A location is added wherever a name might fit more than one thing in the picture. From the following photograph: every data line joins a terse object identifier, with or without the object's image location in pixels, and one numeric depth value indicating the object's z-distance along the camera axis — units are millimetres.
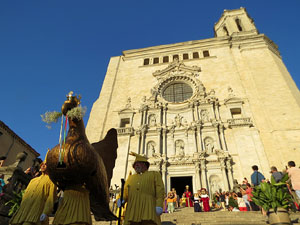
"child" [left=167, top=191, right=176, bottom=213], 9672
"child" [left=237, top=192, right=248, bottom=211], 8821
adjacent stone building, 16703
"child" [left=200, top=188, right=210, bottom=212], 9632
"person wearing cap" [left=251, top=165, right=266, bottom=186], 7891
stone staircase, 6718
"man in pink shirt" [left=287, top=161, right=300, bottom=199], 6234
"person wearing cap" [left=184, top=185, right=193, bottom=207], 11297
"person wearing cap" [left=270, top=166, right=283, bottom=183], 7123
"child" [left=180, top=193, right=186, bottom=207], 11641
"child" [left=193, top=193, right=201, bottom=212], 9219
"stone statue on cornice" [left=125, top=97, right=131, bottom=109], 18834
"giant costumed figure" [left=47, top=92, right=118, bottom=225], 3160
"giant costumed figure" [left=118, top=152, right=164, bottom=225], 3513
